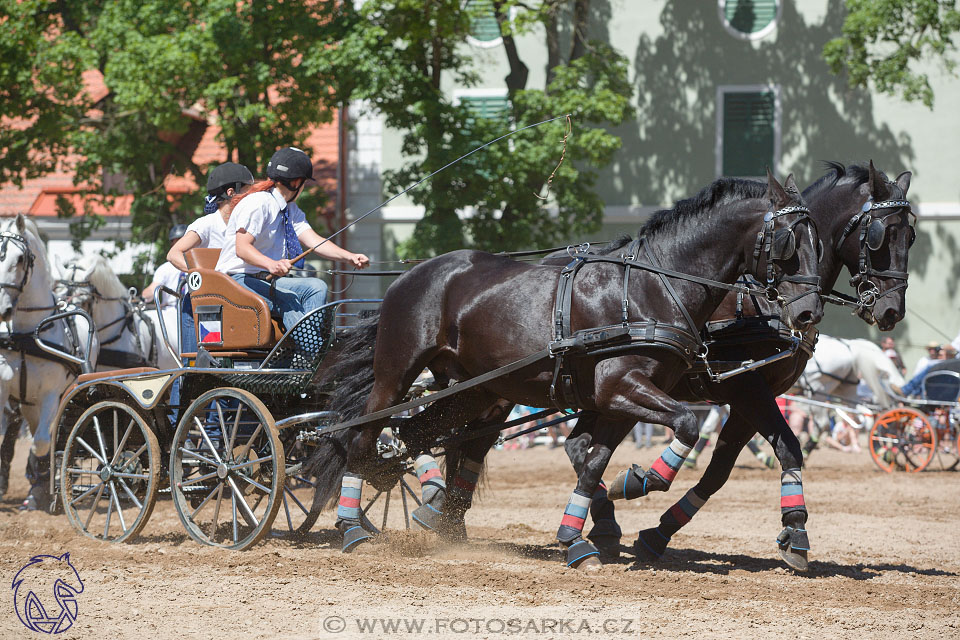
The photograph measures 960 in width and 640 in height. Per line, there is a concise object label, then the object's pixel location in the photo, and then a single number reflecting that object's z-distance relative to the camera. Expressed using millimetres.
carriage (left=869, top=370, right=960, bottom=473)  25141
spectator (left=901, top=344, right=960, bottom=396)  25144
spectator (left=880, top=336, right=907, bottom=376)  33344
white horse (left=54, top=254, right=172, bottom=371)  19250
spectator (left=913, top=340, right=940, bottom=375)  29666
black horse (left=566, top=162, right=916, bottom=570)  11977
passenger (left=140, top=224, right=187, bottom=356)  19359
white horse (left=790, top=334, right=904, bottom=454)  27500
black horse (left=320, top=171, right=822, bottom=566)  11352
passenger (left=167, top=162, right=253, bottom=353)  14258
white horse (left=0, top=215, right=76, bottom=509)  16719
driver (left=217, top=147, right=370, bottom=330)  13414
